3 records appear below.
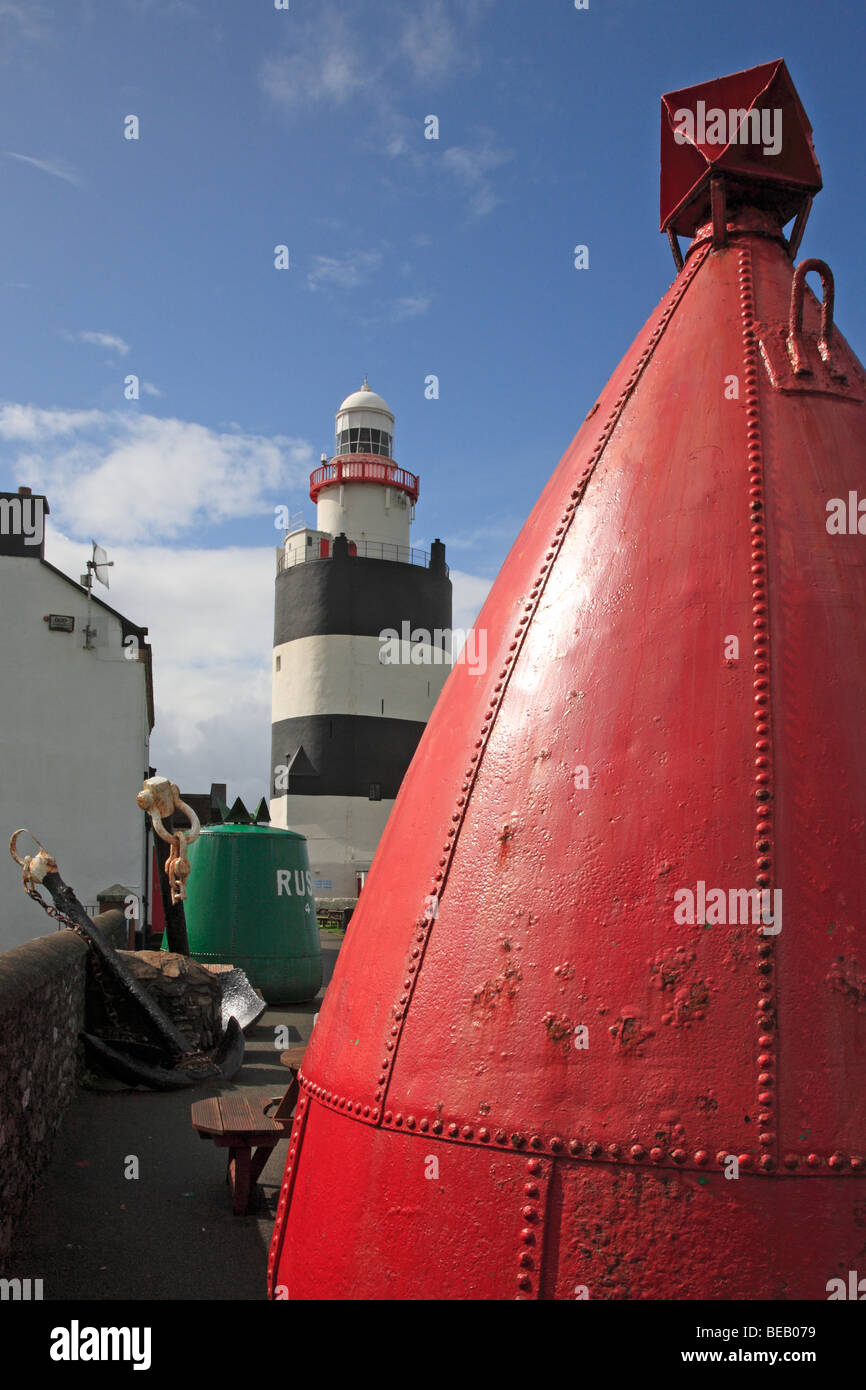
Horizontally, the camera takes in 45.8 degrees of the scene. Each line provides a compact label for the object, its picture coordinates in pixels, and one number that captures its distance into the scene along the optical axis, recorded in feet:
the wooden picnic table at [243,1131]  17.98
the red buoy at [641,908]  7.91
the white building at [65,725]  53.36
